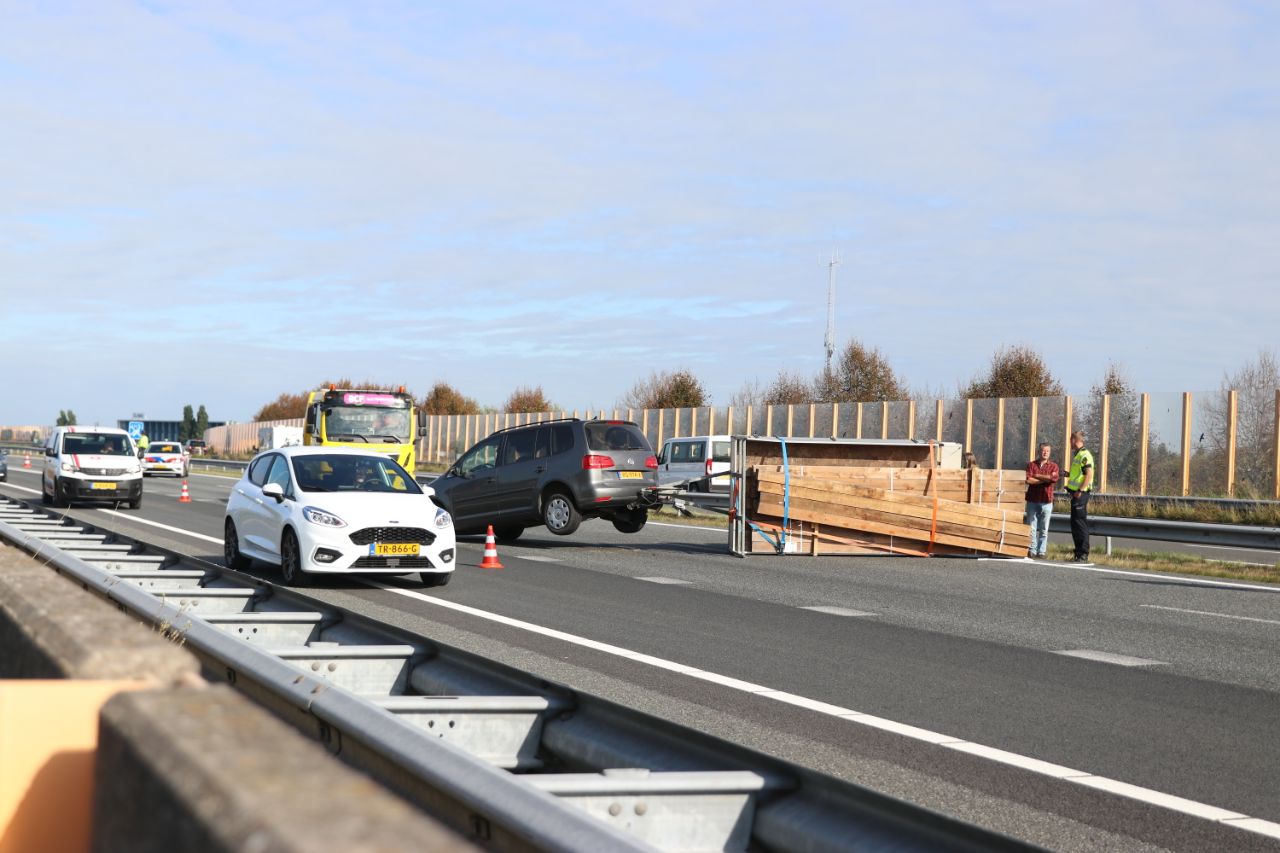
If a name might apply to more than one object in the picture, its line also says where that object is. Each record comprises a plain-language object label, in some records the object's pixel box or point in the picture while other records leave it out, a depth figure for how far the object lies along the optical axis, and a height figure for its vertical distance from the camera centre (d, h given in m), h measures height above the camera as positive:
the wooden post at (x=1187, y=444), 33.16 +0.18
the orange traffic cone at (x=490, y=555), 18.02 -1.61
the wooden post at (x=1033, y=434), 37.72 +0.31
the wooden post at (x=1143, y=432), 34.75 +0.44
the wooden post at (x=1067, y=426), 36.75 +0.55
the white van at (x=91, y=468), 30.95 -1.18
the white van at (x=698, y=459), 32.72 -0.58
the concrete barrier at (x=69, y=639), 3.08 -0.55
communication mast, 68.00 +4.69
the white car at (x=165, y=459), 55.44 -1.66
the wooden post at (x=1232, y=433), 32.10 +0.46
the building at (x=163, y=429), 125.44 -1.16
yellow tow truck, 30.42 +0.02
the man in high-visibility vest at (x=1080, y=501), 20.70 -0.77
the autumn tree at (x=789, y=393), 68.38 +2.15
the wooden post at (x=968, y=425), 40.12 +0.53
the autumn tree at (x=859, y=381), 65.25 +2.75
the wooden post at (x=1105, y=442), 35.94 +0.17
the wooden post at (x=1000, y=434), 38.56 +0.30
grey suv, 21.75 -0.75
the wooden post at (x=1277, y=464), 30.91 -0.20
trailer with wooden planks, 20.48 -0.99
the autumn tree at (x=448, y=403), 91.62 +1.49
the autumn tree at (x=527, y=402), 81.44 +1.54
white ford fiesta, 14.97 -1.04
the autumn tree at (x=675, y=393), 69.62 +2.02
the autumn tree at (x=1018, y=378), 55.78 +2.68
